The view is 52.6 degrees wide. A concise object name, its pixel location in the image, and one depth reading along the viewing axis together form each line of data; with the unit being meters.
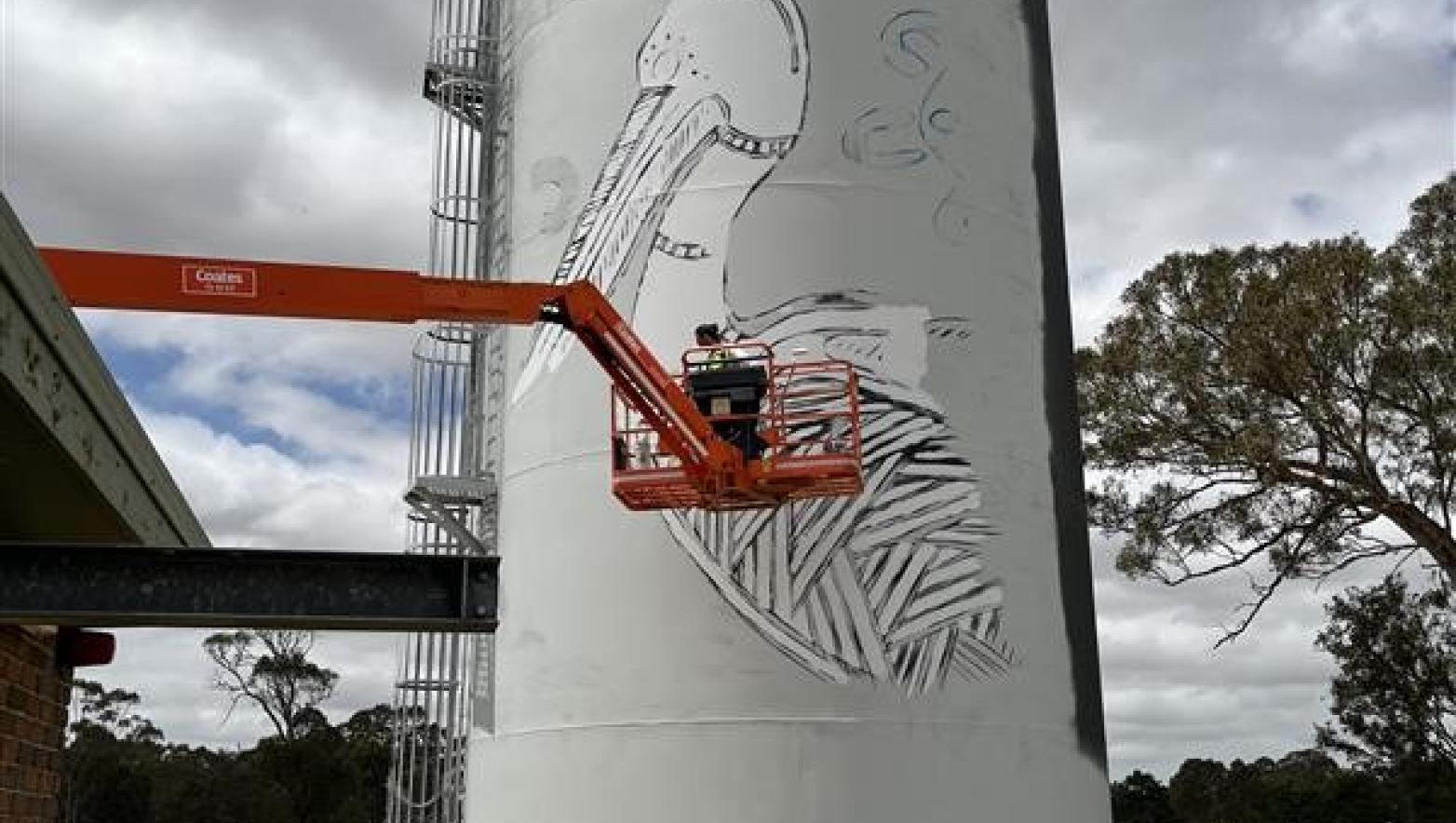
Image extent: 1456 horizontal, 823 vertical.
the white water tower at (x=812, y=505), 12.52
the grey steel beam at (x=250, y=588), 6.02
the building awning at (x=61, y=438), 4.59
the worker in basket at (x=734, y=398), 11.80
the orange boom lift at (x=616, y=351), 11.68
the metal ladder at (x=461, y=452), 15.49
